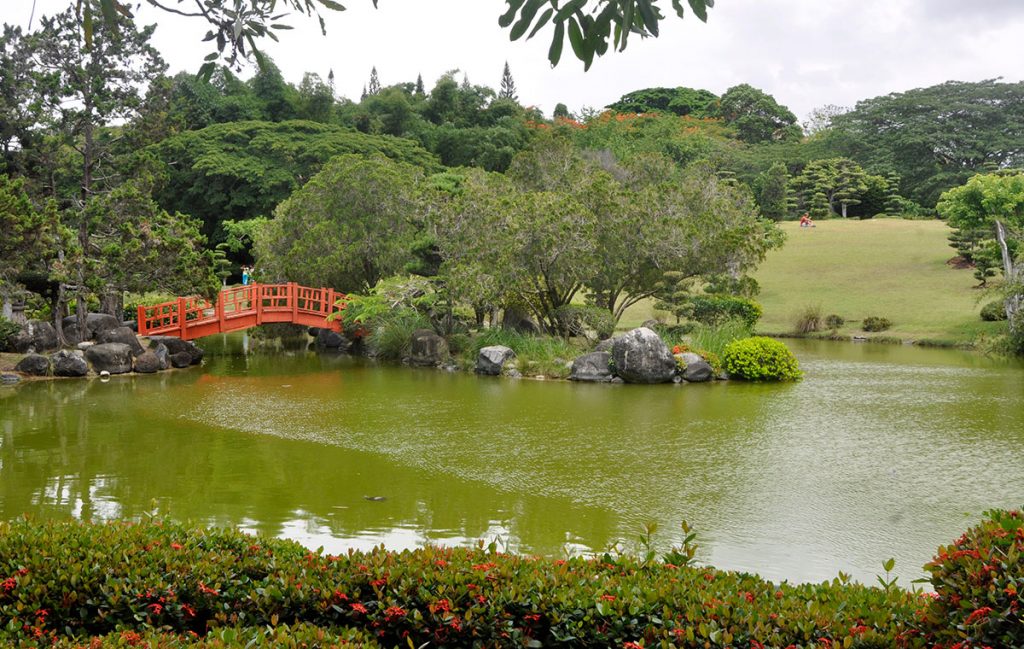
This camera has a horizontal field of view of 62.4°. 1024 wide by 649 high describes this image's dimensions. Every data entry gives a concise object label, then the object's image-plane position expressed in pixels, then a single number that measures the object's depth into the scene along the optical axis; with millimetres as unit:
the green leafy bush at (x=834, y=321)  24344
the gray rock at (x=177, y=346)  16391
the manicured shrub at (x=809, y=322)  24328
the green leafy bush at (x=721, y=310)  20094
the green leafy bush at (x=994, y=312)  22188
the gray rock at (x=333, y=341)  20602
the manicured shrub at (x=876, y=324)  23938
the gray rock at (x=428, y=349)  16734
